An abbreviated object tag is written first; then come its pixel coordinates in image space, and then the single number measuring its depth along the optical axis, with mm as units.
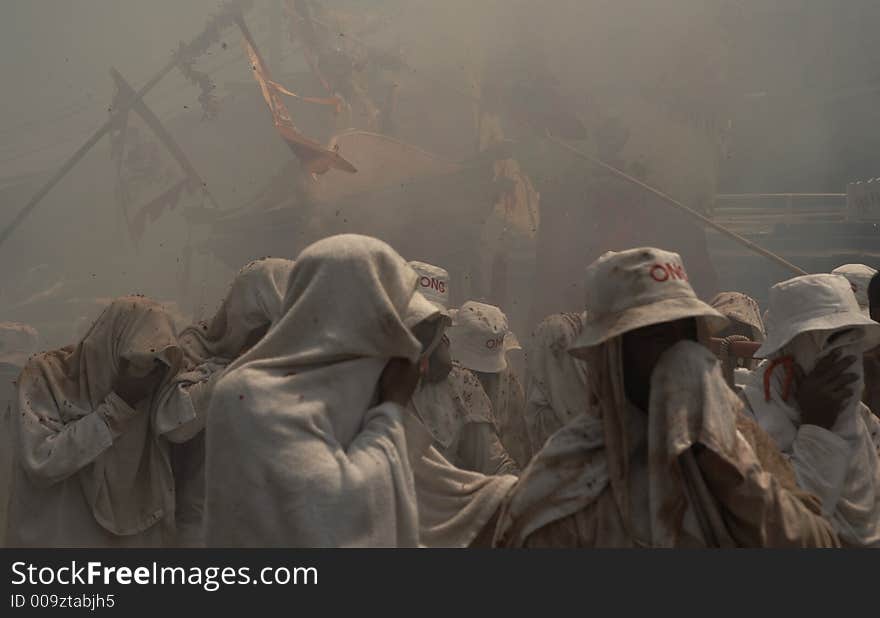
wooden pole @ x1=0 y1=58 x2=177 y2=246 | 13430
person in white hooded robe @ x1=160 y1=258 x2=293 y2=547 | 4406
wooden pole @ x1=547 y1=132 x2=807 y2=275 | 12234
